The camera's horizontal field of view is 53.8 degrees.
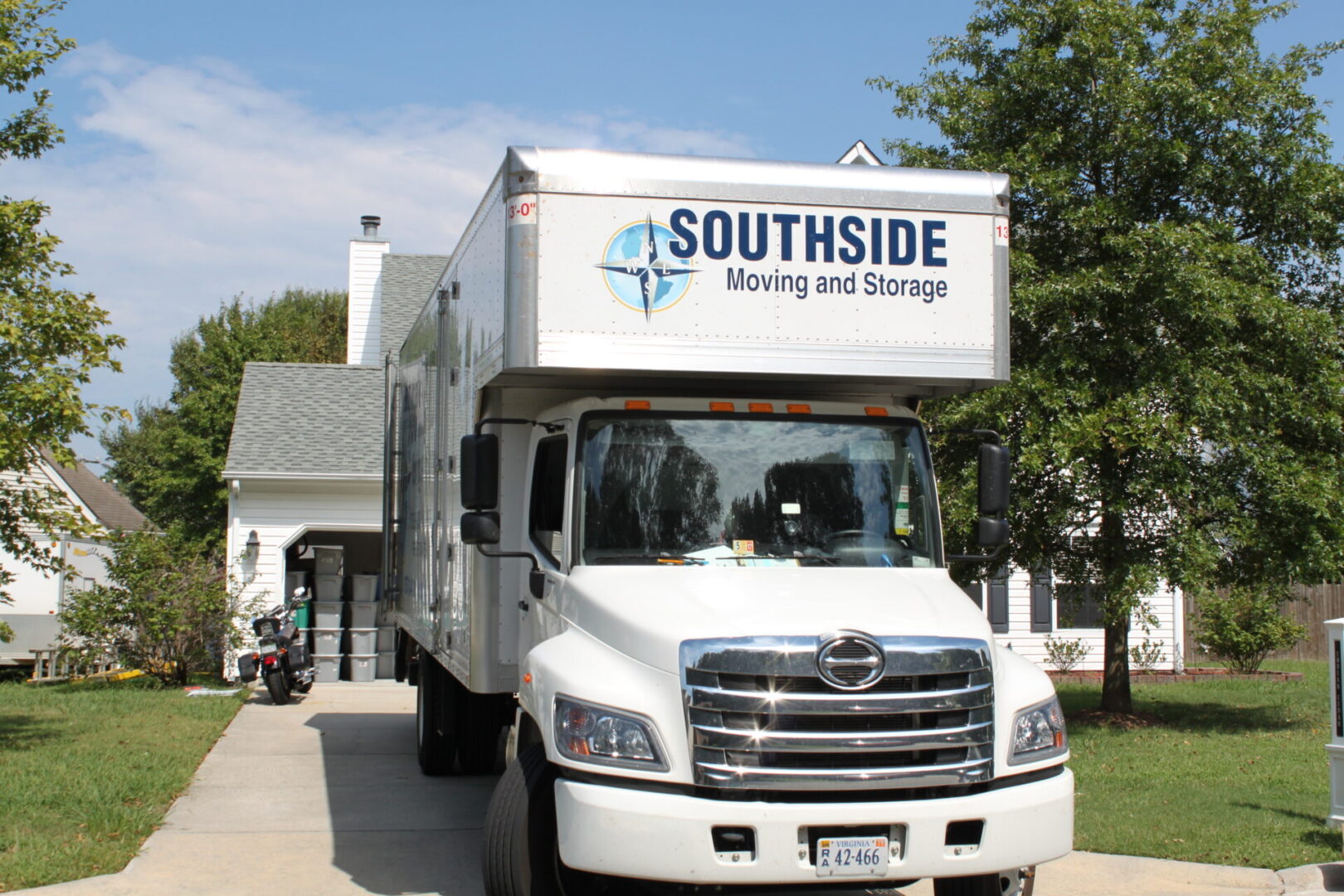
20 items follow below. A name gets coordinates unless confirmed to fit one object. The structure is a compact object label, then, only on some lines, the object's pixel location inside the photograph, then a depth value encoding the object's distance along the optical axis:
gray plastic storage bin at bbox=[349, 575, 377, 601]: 20.09
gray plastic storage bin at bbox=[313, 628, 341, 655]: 19.88
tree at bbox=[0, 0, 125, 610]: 10.17
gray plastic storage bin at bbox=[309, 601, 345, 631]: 19.84
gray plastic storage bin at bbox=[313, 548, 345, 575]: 19.86
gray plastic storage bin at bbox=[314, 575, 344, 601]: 19.83
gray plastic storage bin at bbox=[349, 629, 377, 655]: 20.00
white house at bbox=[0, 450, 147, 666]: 22.19
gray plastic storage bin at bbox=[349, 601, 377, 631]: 19.98
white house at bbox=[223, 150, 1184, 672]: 20.05
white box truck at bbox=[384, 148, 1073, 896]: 5.12
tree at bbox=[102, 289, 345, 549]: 35.59
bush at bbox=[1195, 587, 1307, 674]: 20.62
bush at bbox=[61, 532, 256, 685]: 17.64
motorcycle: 16.34
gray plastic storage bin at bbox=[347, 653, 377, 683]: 19.98
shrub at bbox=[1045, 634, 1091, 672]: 20.91
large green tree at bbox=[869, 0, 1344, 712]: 13.12
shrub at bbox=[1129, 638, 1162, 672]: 20.86
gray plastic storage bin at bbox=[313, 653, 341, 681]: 19.88
